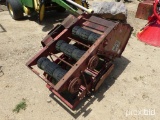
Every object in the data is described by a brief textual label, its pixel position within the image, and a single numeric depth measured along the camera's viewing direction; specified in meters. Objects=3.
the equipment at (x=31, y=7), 4.41
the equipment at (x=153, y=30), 3.91
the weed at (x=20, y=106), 2.60
